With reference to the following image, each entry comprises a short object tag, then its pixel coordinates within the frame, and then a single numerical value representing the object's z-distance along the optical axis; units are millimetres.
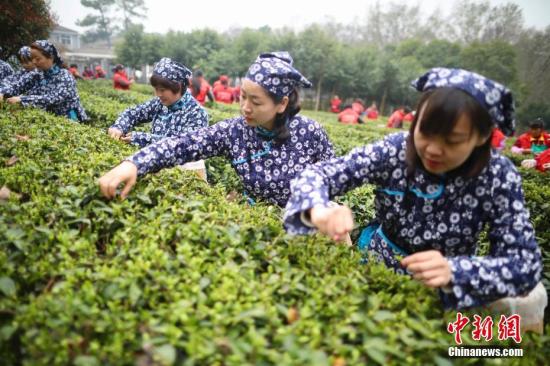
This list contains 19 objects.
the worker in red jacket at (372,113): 24722
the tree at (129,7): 72312
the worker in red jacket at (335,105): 28281
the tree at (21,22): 11991
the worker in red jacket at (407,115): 18203
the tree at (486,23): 43281
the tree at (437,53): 38000
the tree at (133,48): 38569
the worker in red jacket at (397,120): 17953
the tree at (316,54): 32625
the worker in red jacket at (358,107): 19703
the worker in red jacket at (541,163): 7277
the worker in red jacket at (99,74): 28353
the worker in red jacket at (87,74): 28870
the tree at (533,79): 32750
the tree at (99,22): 70869
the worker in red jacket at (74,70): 17647
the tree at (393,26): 56969
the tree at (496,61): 33125
